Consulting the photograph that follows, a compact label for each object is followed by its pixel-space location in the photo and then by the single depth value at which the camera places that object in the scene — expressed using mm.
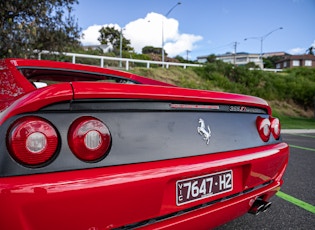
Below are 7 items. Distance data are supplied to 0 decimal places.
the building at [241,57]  103875
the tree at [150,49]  71450
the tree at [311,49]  84125
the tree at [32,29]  6266
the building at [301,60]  76000
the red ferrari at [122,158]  1039
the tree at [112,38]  54566
